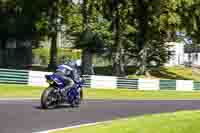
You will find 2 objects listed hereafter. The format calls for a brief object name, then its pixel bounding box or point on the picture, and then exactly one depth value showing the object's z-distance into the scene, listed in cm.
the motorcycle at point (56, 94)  1817
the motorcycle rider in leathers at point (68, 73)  1920
